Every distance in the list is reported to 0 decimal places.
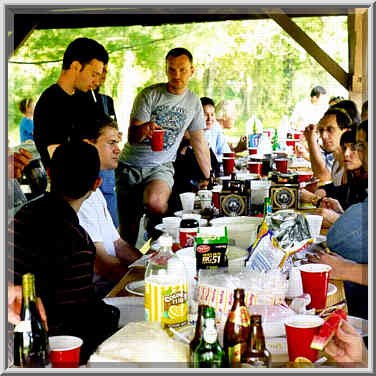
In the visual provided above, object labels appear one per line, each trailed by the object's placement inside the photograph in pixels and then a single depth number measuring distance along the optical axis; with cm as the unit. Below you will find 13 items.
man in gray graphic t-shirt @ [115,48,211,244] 341
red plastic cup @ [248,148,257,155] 420
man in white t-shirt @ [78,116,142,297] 224
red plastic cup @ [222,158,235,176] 363
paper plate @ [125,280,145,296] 157
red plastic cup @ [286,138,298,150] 454
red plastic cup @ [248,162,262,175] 353
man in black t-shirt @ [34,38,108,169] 244
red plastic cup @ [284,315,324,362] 110
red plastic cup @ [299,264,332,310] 145
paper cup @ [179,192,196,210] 268
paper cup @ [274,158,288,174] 331
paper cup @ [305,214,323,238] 204
